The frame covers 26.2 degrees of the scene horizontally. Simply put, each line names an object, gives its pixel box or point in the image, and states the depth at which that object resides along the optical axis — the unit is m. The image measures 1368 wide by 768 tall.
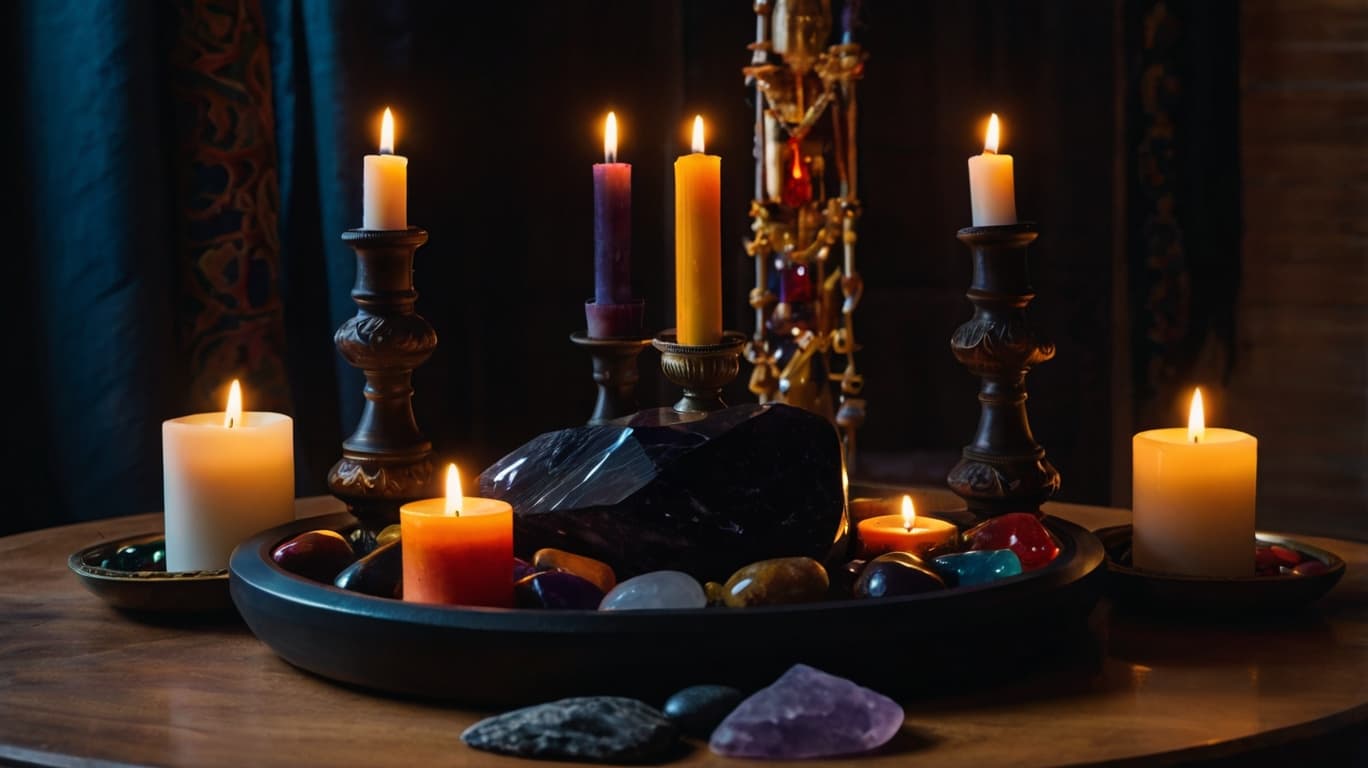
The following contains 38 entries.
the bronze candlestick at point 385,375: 1.75
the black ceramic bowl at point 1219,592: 1.67
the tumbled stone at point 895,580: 1.58
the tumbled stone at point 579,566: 1.64
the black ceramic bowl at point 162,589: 1.68
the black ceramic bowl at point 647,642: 1.50
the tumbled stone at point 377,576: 1.61
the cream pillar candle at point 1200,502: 1.69
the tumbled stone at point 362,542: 1.76
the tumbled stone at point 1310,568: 1.70
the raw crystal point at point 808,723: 1.46
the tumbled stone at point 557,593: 1.58
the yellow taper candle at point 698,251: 1.77
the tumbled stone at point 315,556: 1.65
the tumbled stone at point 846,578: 1.64
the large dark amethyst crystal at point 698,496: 1.64
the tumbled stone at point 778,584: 1.57
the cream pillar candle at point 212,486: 1.72
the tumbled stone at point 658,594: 1.56
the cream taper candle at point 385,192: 1.75
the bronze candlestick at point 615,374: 1.84
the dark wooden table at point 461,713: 1.47
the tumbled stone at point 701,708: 1.48
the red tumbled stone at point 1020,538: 1.67
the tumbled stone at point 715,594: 1.60
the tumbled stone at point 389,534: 1.72
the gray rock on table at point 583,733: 1.45
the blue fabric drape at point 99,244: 2.24
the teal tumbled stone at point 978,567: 1.62
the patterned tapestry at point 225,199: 2.30
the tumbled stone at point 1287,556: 1.76
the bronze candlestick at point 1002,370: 1.76
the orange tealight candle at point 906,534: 1.72
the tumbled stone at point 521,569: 1.63
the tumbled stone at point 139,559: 1.77
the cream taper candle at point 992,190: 1.76
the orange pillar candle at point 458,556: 1.57
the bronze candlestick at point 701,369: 1.76
